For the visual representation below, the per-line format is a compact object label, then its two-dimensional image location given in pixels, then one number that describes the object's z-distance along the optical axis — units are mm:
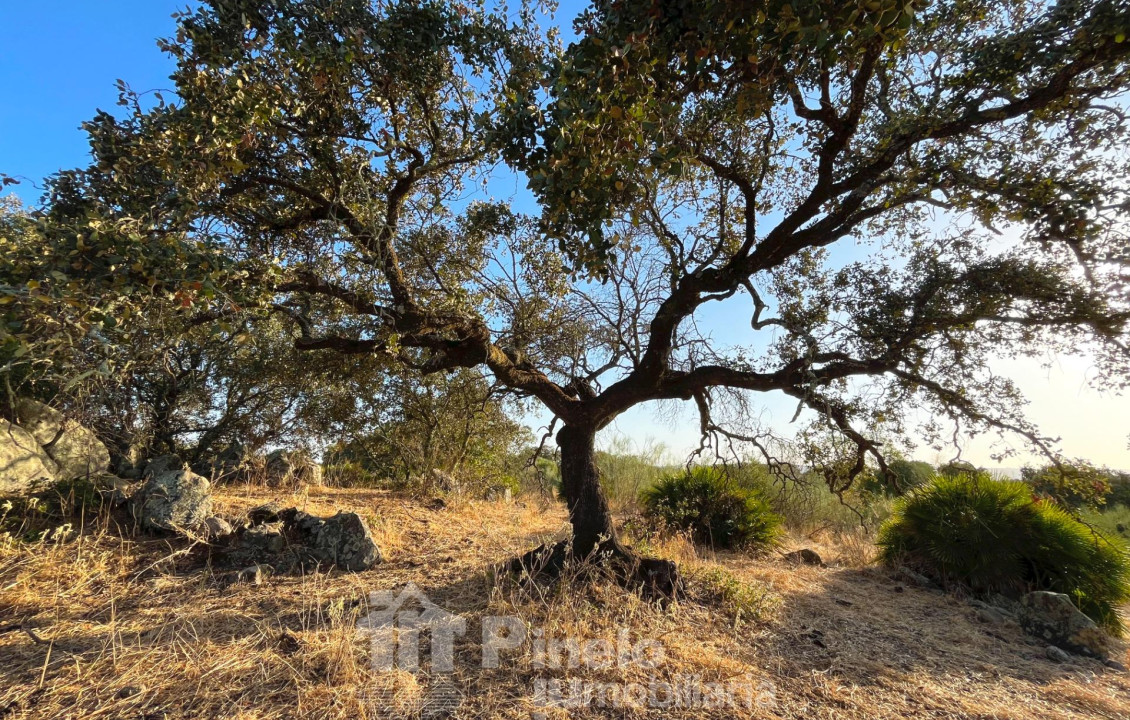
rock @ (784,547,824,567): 7492
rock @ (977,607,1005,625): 5383
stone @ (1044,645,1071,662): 4539
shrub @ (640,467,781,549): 7891
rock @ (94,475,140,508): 5156
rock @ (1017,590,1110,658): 4730
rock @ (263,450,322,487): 7734
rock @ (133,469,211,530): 4840
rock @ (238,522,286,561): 4746
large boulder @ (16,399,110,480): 5465
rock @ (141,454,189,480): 6242
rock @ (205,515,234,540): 4781
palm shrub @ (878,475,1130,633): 5793
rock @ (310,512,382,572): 4859
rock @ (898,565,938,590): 6594
